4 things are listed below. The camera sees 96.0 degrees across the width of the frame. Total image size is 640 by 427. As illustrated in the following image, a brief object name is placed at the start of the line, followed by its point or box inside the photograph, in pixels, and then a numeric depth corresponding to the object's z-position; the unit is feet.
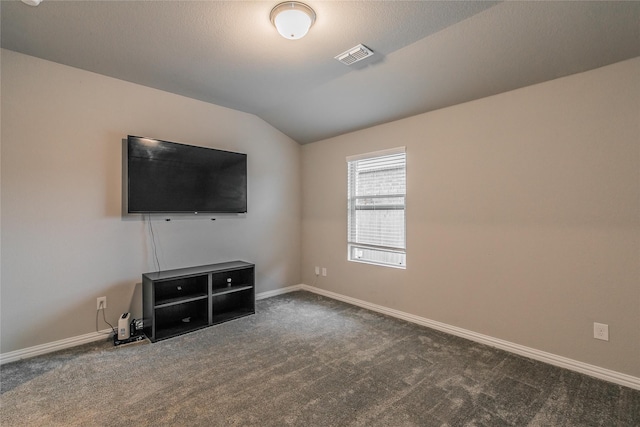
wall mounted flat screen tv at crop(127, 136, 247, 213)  9.53
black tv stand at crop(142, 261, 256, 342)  9.55
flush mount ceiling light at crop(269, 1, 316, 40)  6.29
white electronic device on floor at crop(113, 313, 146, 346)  9.05
